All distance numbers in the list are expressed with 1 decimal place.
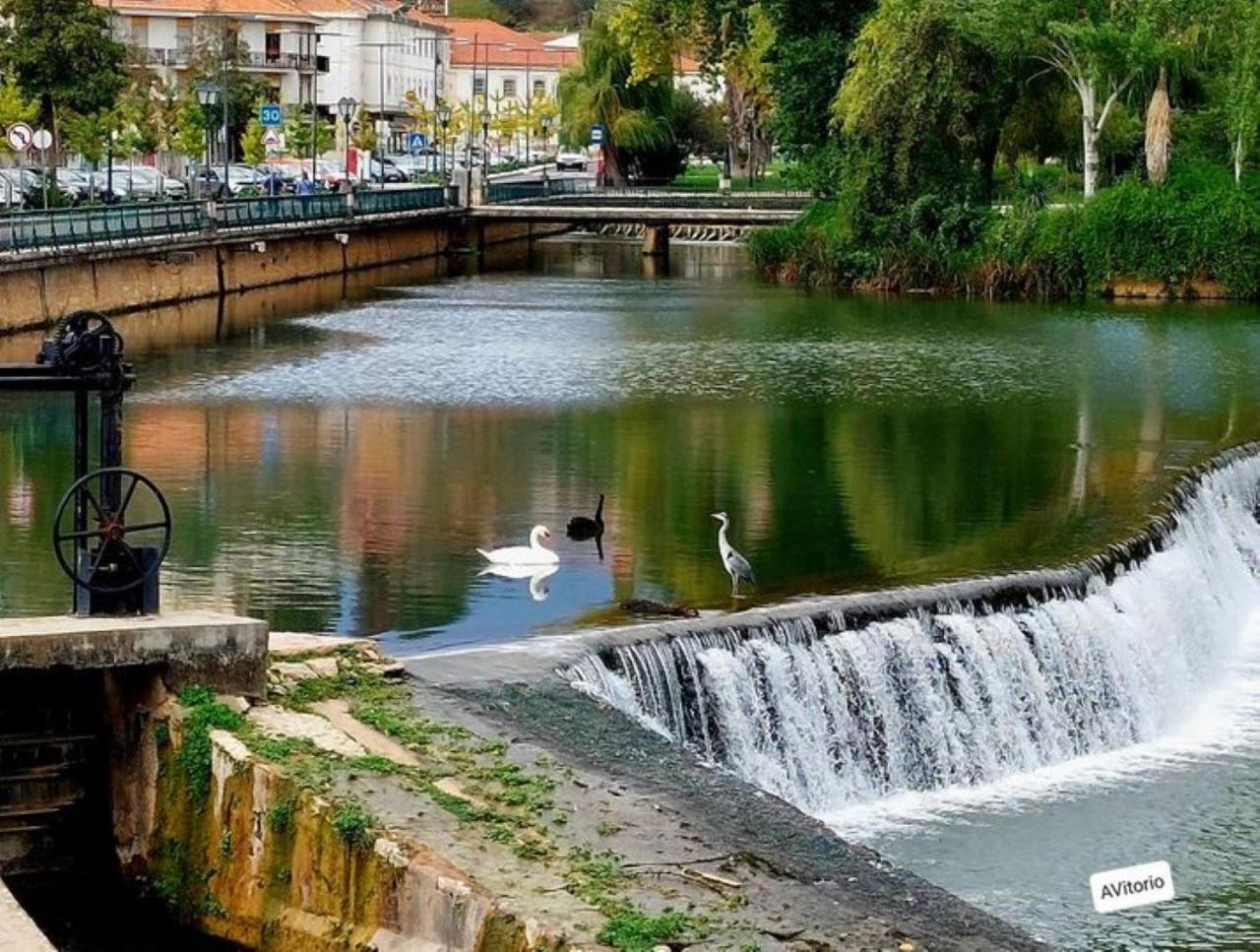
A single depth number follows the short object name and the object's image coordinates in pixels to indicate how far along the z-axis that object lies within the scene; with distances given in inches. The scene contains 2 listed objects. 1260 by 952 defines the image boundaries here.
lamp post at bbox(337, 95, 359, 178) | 3145.7
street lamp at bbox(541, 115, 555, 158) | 5640.3
